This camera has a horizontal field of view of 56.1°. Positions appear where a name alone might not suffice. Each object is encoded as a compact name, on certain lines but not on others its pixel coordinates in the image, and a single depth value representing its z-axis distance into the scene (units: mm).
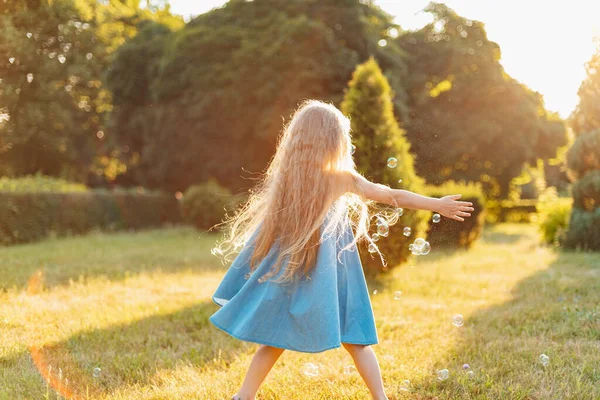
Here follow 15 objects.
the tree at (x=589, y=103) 11455
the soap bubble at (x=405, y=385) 3784
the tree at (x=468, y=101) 21266
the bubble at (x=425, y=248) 4488
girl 3227
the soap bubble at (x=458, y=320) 4570
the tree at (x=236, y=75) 18578
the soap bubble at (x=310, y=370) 3939
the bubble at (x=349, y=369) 4261
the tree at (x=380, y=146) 7898
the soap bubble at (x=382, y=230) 4206
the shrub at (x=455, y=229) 13008
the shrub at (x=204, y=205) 17500
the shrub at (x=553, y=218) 13086
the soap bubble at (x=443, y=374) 3906
